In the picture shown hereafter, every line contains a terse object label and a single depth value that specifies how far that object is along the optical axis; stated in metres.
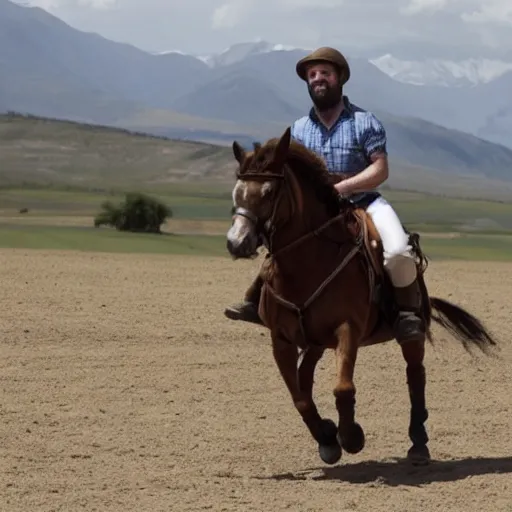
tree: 70.96
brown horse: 11.28
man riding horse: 12.61
